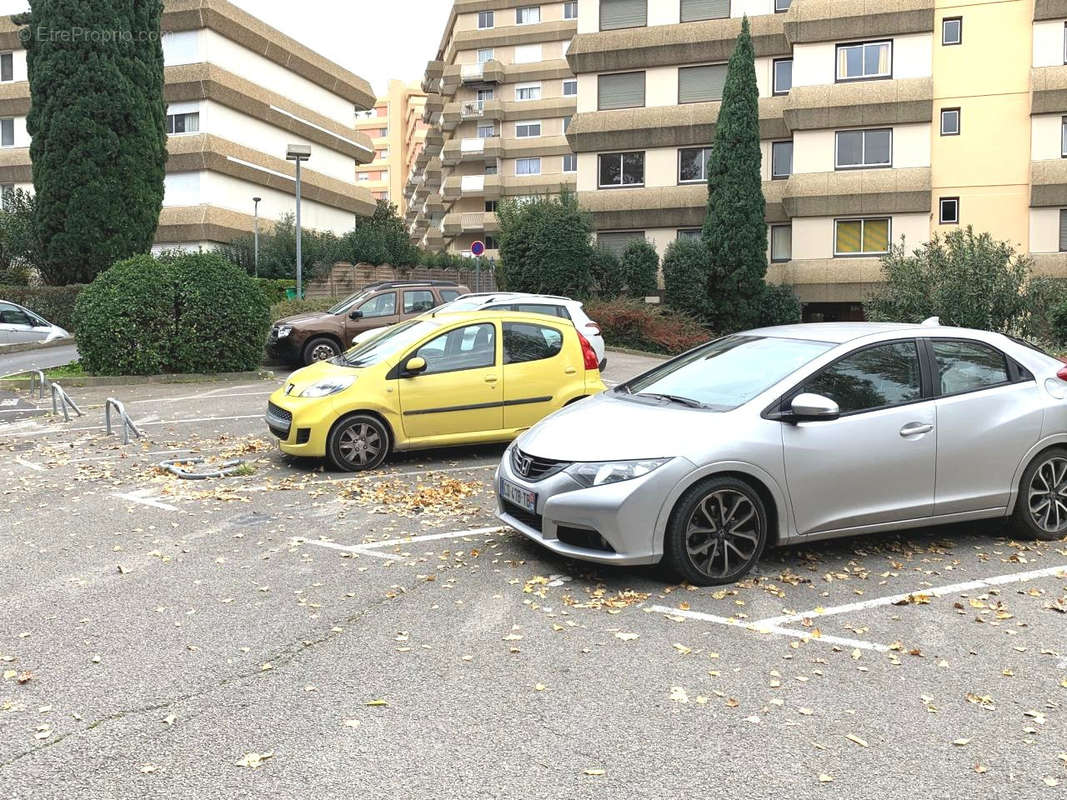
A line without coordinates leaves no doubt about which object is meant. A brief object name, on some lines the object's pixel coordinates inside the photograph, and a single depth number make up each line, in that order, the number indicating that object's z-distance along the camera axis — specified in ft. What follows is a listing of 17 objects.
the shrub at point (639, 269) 105.29
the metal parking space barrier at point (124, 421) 37.83
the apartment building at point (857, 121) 103.30
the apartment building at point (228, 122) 134.72
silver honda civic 19.44
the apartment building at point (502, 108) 210.79
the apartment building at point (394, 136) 338.54
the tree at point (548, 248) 99.86
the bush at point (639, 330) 91.25
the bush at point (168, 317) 58.08
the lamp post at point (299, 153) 86.99
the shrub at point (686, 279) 103.71
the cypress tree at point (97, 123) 87.97
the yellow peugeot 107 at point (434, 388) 31.94
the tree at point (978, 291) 71.67
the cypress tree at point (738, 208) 105.70
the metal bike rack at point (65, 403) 44.47
